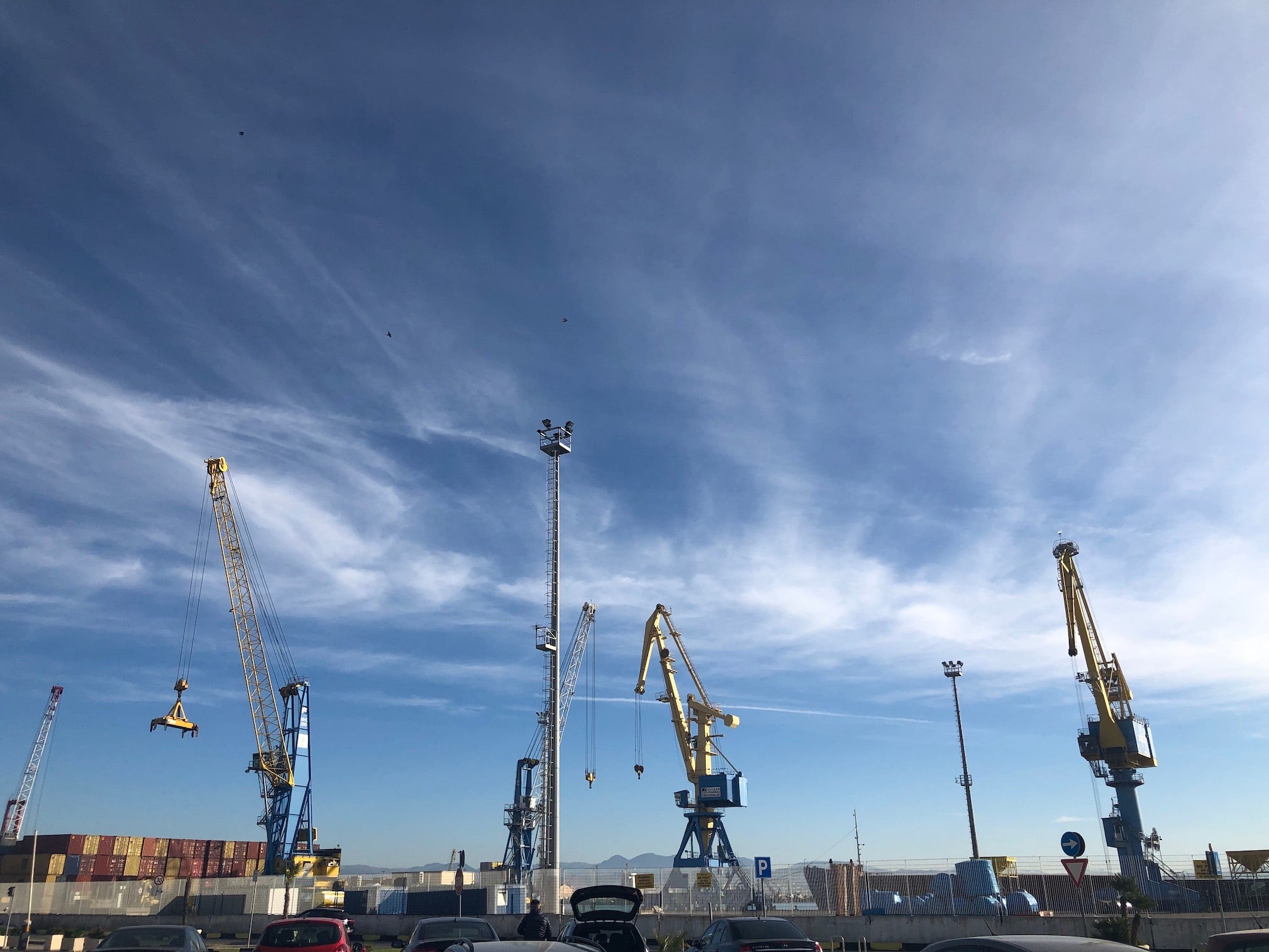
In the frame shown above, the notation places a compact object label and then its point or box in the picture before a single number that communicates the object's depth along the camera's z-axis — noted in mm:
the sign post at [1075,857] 16647
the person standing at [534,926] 17078
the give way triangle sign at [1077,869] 16625
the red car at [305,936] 14594
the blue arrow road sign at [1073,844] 18203
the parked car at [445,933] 13312
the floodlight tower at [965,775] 54031
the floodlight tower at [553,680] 35344
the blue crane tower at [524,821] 77250
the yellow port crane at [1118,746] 58281
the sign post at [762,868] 26719
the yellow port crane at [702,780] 71125
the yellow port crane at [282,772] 68500
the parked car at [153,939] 13172
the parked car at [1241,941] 8055
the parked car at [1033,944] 7137
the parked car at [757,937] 14062
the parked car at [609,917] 14906
